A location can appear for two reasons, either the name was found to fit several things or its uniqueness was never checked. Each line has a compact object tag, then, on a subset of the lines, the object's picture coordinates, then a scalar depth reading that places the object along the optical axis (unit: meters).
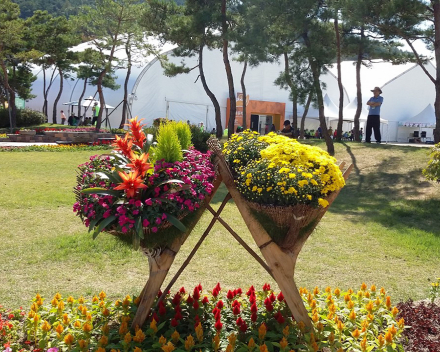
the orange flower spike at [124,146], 2.70
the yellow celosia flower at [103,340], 2.93
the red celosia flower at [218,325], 3.08
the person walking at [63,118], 34.59
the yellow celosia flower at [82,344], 2.85
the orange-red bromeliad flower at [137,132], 2.83
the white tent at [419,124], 32.97
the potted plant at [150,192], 2.57
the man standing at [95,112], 27.87
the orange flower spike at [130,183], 2.49
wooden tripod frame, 3.01
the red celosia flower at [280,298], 3.60
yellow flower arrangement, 2.78
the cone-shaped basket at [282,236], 2.95
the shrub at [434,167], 7.77
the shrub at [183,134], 3.08
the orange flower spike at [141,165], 2.57
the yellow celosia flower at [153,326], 3.06
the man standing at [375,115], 12.88
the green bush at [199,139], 11.55
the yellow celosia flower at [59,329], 2.96
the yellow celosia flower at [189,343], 2.86
